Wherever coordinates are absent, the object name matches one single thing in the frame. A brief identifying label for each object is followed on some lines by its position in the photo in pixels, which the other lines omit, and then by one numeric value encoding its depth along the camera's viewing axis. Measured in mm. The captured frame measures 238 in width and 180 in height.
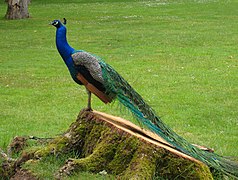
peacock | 8287
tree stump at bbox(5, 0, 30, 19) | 36241
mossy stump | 8033
